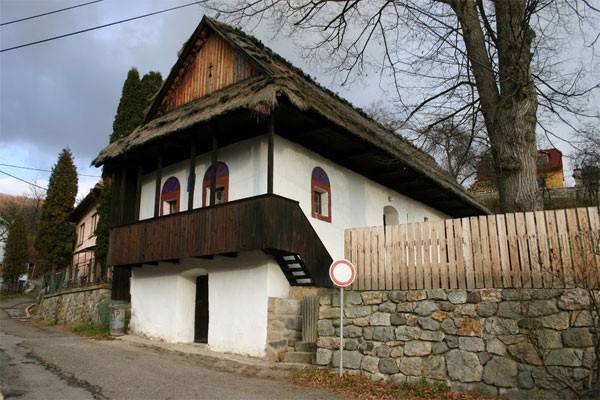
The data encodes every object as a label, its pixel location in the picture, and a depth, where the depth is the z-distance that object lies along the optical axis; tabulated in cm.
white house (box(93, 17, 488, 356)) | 1127
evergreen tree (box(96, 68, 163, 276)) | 2102
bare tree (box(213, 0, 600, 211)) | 899
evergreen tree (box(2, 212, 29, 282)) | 3906
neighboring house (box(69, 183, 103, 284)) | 2122
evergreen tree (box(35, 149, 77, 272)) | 3120
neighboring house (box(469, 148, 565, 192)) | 1489
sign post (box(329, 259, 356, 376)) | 877
